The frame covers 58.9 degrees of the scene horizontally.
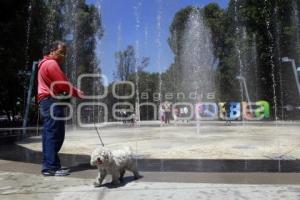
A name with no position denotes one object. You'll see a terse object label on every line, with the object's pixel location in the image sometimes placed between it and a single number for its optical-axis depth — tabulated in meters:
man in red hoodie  3.60
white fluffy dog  2.98
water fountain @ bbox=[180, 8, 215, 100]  25.12
